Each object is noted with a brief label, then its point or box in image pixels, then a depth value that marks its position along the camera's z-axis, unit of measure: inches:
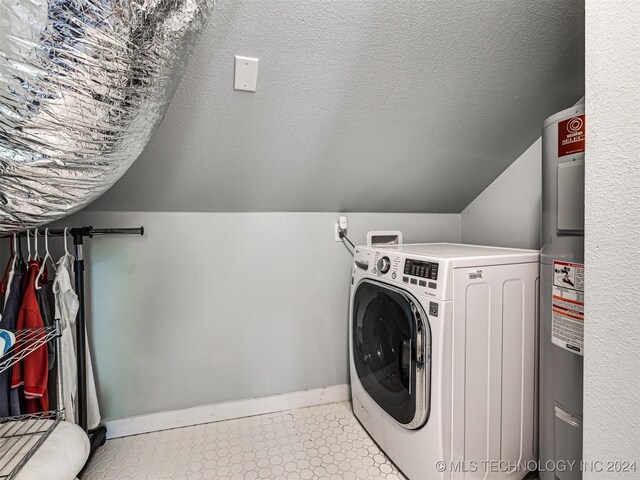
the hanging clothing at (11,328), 44.5
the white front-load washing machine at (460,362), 41.6
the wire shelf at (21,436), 36.7
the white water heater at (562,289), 37.5
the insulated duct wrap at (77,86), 22.7
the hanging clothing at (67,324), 47.8
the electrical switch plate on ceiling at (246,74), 39.0
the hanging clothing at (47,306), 47.3
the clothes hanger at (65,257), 48.1
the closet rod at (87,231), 48.7
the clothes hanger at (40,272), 46.1
